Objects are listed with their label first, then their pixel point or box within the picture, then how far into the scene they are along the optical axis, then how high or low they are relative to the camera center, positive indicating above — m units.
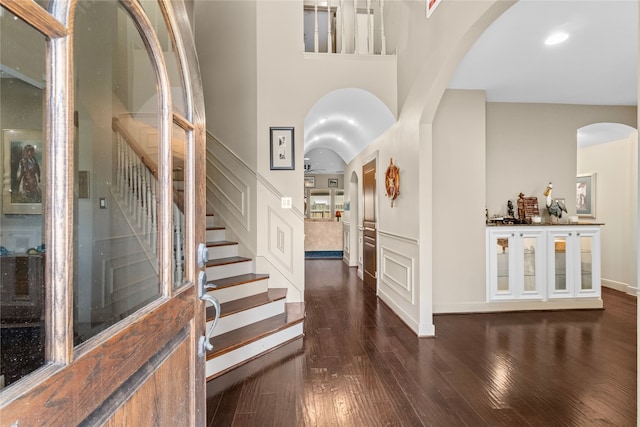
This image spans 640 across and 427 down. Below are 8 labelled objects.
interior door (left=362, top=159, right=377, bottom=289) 4.84 -0.19
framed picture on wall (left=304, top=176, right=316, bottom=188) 9.25 +0.97
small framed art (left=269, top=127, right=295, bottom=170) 3.35 +0.74
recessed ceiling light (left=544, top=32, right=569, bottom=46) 2.54 +1.46
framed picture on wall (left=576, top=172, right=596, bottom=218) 5.22 +0.28
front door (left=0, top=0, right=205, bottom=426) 0.48 +0.00
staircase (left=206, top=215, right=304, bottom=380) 2.36 -0.88
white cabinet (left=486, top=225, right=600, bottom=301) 3.71 -0.62
